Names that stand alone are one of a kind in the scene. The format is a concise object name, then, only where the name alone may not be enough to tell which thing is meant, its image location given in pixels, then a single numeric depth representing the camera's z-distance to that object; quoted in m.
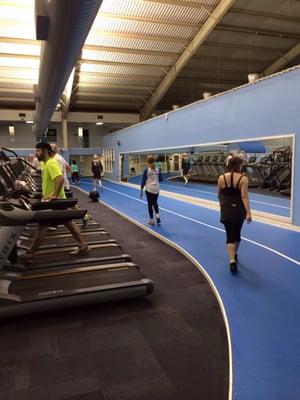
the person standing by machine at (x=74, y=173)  16.38
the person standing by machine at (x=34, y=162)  12.05
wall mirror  9.98
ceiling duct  3.39
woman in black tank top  3.74
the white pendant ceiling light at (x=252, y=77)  7.71
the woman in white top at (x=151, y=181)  6.28
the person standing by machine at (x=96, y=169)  12.36
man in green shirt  4.15
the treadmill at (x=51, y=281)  2.90
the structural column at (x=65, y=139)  19.28
